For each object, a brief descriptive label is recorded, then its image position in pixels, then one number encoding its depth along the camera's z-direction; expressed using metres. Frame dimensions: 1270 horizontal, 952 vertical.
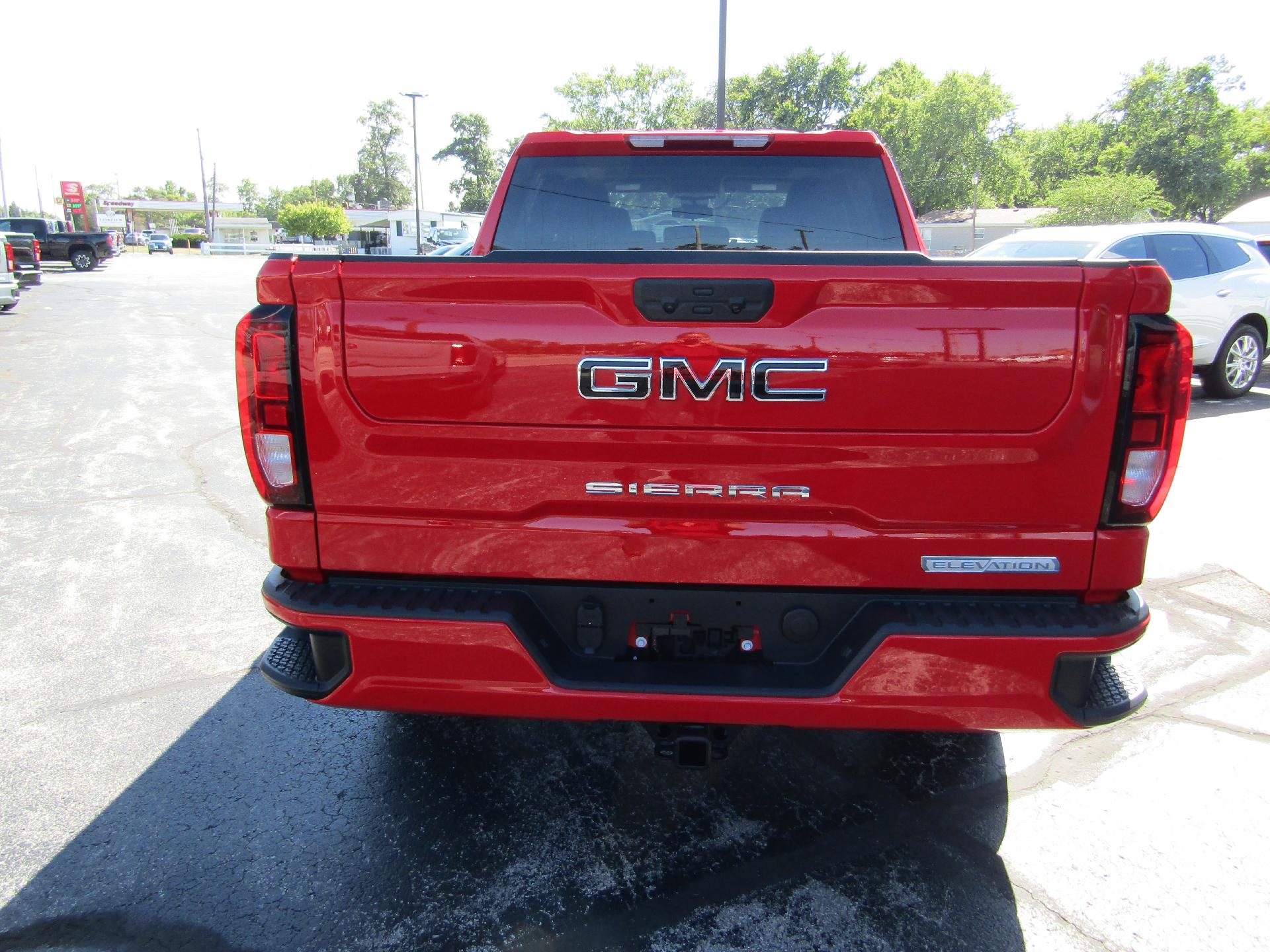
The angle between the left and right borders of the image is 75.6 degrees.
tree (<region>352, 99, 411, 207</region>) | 106.88
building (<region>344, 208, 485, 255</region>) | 57.62
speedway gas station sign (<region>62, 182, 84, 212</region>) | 58.66
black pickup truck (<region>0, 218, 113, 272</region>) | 32.25
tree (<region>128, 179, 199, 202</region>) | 162.50
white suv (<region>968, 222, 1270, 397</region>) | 9.38
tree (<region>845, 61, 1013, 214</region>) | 55.84
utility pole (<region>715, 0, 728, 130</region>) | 15.55
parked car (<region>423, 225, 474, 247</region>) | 46.23
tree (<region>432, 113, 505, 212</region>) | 96.56
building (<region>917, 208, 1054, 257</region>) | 57.69
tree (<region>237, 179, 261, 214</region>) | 141.88
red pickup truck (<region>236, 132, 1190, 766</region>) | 1.94
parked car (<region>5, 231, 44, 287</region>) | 23.58
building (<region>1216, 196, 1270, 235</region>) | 26.42
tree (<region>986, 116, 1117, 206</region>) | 55.16
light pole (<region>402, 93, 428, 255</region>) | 39.22
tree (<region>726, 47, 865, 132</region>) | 66.50
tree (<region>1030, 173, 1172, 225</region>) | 30.02
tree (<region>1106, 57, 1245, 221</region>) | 47.41
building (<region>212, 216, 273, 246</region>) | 93.75
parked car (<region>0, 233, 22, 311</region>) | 15.63
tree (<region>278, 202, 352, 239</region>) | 73.62
